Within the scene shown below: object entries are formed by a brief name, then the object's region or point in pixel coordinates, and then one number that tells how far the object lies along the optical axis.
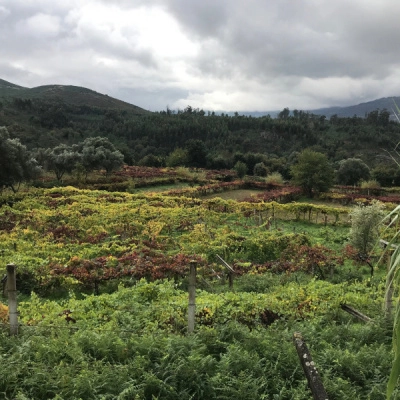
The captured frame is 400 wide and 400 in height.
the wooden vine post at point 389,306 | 7.79
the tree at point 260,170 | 68.38
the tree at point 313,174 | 42.62
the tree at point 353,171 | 58.59
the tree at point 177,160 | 69.38
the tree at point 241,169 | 63.58
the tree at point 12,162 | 30.96
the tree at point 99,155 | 47.62
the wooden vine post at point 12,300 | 6.41
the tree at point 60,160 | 46.12
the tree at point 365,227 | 16.88
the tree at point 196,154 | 71.81
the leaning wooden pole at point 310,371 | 3.25
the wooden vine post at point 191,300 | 6.84
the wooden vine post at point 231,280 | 12.17
